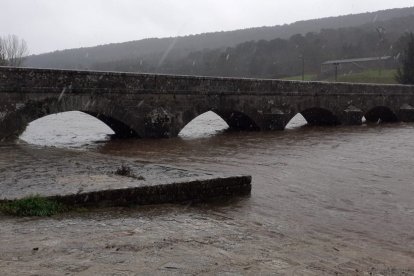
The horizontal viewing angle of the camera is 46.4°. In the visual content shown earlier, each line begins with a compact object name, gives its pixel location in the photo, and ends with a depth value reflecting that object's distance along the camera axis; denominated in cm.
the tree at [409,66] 4647
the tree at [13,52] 4622
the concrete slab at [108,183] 530
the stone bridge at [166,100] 1218
